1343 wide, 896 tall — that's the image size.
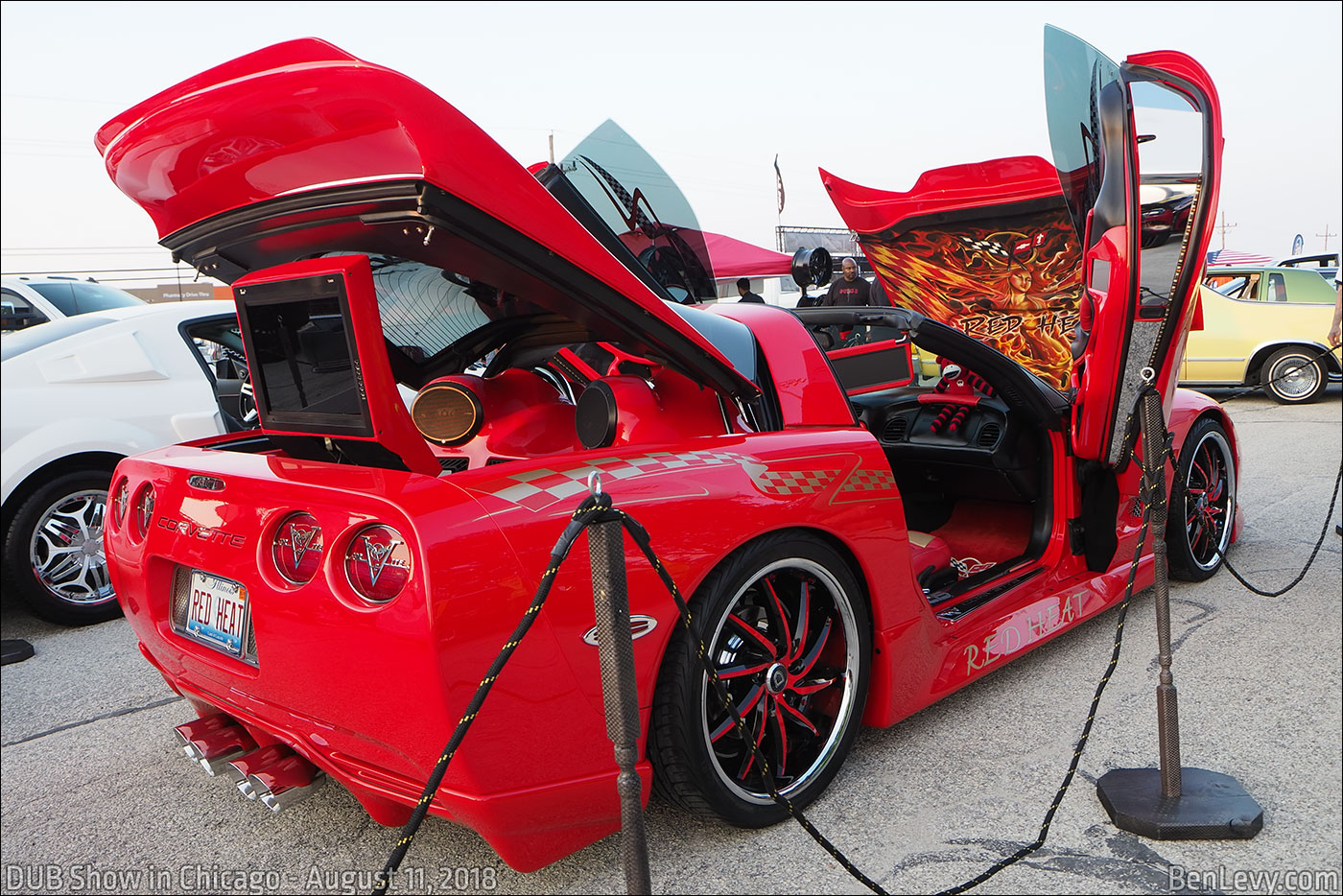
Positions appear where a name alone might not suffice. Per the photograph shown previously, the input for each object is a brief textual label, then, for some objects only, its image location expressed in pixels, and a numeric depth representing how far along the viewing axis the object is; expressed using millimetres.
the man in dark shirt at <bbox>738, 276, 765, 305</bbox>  9570
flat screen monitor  2133
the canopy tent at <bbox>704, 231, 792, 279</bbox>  13031
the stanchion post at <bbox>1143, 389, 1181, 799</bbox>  2314
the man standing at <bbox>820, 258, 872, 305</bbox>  10328
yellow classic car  10406
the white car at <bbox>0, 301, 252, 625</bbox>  4445
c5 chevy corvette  1854
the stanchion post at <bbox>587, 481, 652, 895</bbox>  1598
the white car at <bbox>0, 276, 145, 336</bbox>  5844
